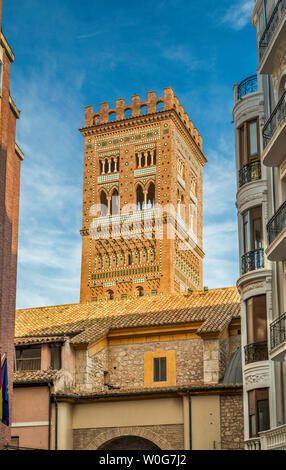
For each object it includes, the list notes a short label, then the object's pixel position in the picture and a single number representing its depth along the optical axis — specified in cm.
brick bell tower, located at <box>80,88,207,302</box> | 6375
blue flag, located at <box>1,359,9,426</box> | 2645
